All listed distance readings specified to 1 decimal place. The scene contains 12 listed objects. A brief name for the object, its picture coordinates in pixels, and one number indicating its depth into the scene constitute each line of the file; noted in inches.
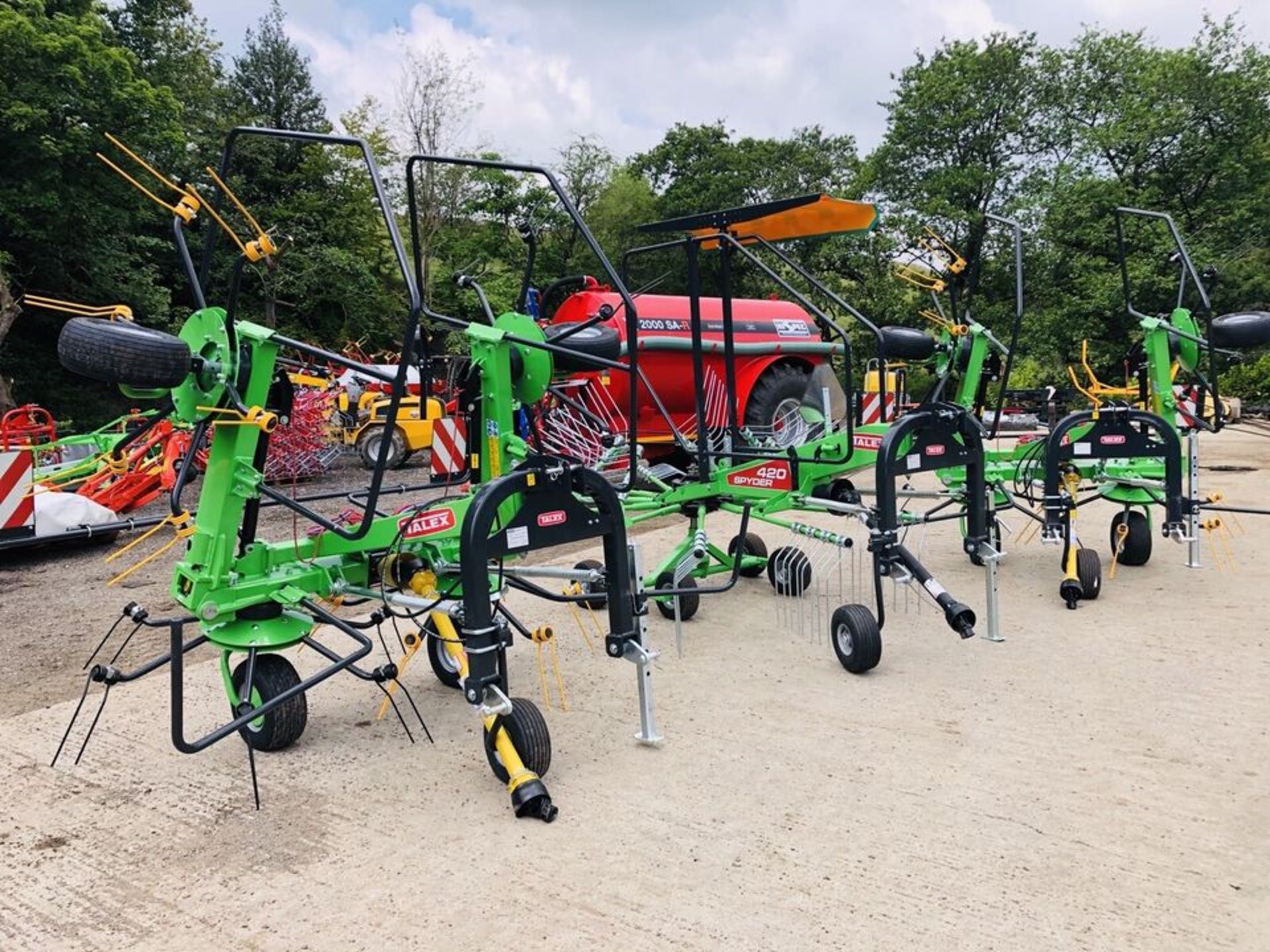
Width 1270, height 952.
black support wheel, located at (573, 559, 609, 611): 167.2
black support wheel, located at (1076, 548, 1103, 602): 208.4
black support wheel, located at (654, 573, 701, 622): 203.5
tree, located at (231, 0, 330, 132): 922.7
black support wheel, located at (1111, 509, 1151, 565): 242.2
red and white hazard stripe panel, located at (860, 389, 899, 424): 454.9
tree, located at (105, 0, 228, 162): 808.3
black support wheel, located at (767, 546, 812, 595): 221.6
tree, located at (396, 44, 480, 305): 915.4
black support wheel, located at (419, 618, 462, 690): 160.1
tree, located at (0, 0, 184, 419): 554.3
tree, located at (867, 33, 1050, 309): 969.5
